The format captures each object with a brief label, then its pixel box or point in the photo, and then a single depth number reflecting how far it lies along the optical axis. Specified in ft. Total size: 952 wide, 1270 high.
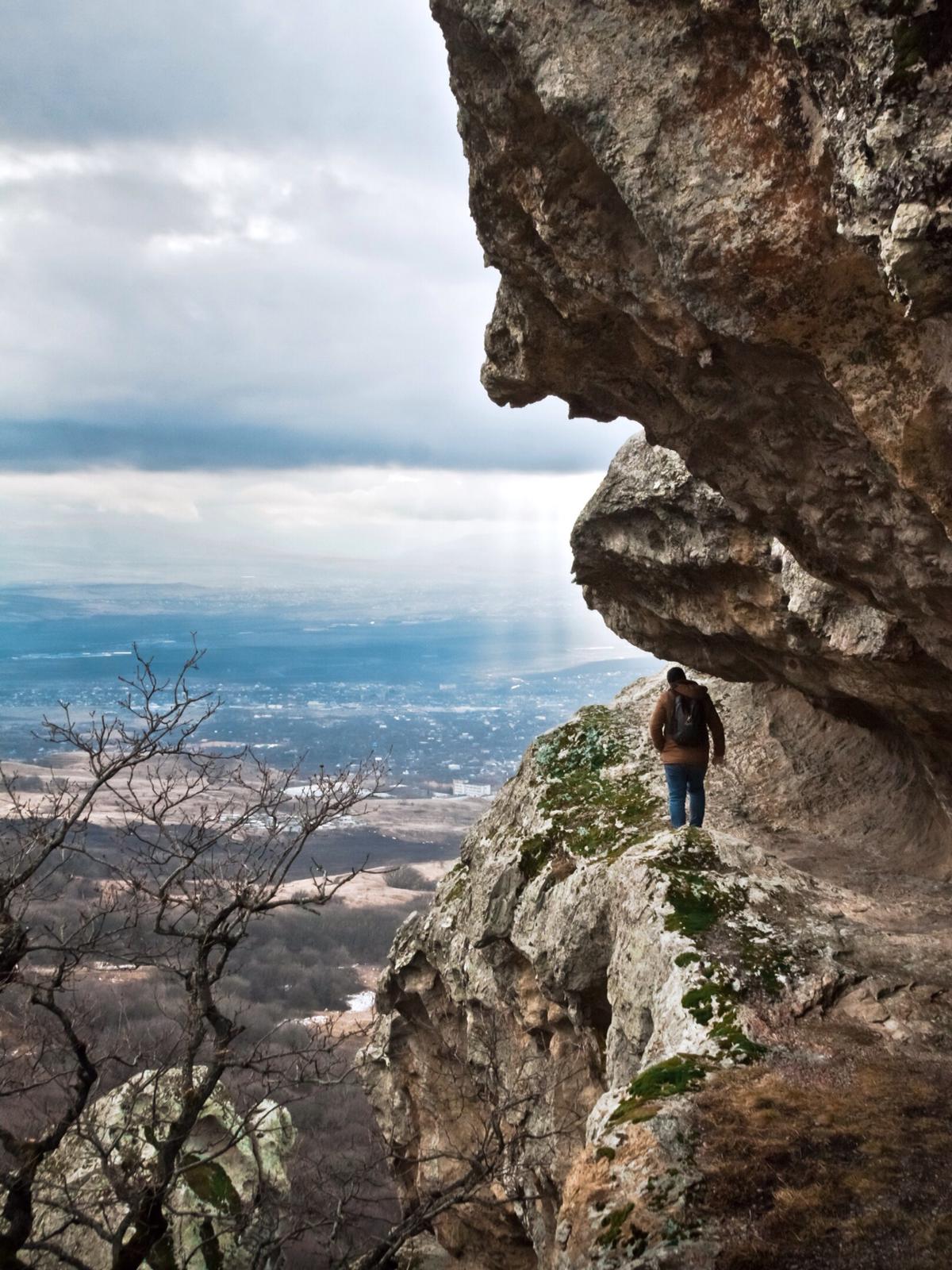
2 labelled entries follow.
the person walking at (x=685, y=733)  43.50
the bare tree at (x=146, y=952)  38.78
